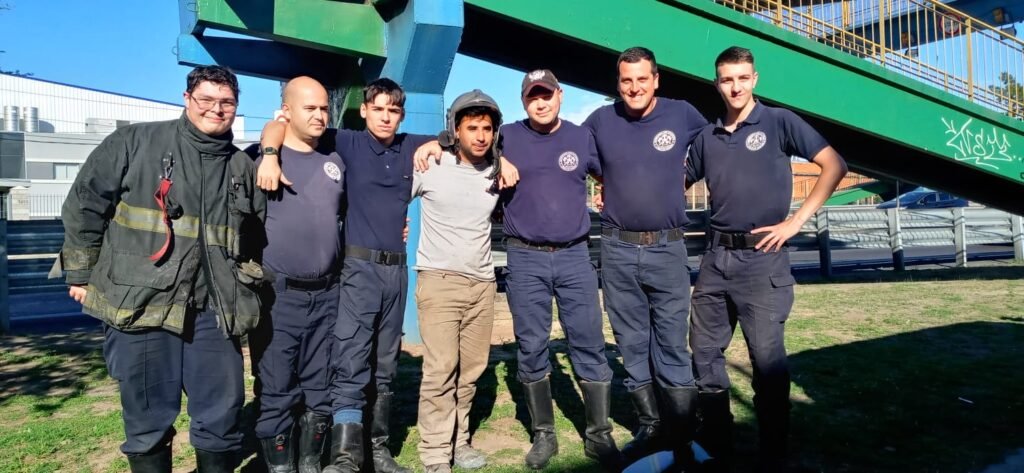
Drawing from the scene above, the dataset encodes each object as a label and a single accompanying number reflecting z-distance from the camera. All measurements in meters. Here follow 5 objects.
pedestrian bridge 6.65
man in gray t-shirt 3.73
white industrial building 28.16
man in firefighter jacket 2.92
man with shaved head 3.43
